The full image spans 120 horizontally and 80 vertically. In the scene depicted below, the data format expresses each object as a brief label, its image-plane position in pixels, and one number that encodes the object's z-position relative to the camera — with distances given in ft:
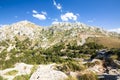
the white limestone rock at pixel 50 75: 26.41
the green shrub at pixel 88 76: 24.93
